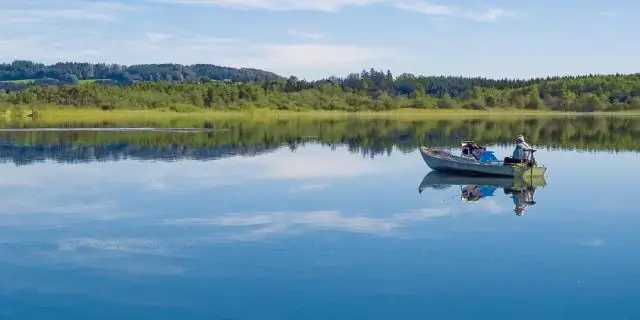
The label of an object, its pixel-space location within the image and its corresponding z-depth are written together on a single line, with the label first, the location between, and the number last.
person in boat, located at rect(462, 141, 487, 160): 36.27
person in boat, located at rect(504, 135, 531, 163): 33.56
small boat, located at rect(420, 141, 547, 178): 32.84
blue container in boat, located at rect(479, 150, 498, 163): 34.84
